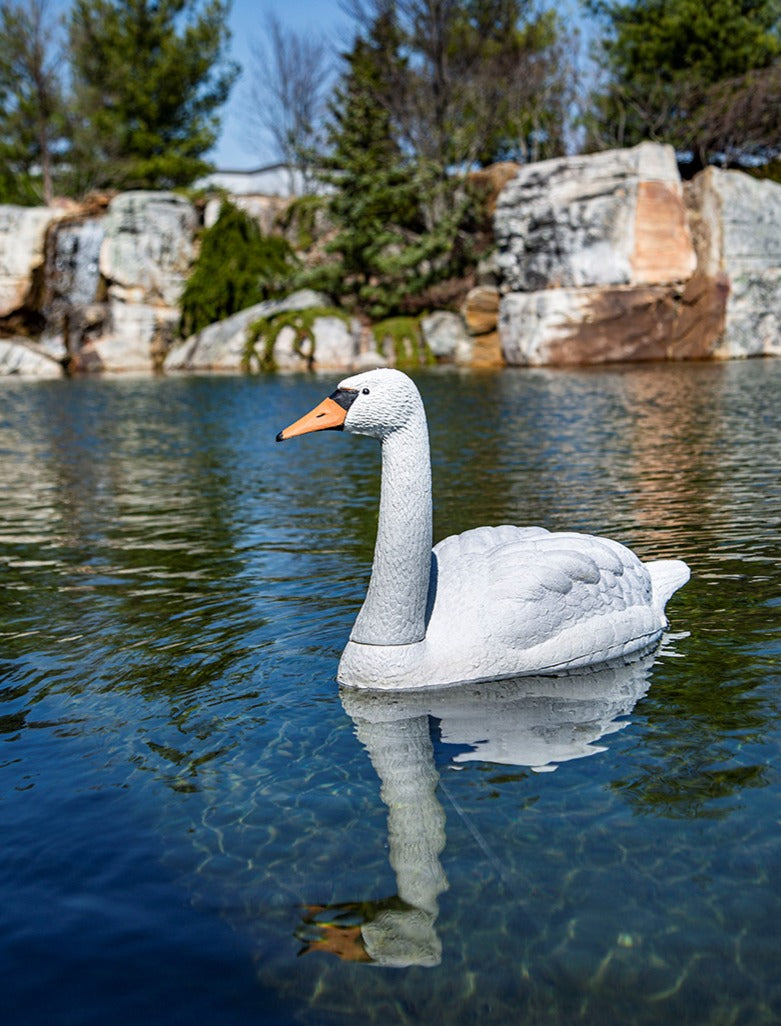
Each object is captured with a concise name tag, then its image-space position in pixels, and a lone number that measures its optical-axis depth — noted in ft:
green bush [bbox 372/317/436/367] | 95.30
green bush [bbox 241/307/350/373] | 96.58
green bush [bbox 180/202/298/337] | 109.50
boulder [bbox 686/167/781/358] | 86.53
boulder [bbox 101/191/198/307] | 114.52
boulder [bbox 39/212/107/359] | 113.80
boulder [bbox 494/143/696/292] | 85.81
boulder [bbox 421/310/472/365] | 97.14
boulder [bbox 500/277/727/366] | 86.33
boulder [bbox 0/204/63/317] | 116.67
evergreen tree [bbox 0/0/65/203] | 138.62
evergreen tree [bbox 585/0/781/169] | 101.50
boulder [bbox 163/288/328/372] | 101.55
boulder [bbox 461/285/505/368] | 95.66
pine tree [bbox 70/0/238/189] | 137.49
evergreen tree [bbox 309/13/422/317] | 102.17
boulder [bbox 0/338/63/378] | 105.29
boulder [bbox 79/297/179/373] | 109.70
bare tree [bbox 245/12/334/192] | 152.66
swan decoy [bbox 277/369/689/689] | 13.79
